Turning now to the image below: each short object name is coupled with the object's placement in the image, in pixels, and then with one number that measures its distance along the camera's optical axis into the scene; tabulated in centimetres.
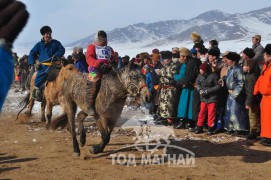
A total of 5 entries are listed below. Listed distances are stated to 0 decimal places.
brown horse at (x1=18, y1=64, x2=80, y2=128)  1035
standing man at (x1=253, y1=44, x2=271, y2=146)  841
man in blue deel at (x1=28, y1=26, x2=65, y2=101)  1119
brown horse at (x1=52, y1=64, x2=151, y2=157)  698
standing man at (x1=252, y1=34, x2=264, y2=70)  1066
